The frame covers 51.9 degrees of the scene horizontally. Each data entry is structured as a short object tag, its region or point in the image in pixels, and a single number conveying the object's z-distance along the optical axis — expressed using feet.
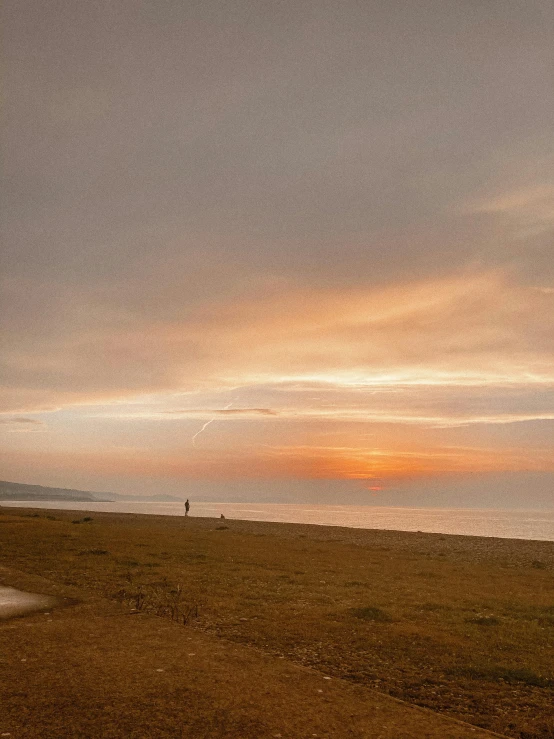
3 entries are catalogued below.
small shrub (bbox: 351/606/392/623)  53.57
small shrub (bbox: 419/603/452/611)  60.85
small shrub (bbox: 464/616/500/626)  54.65
